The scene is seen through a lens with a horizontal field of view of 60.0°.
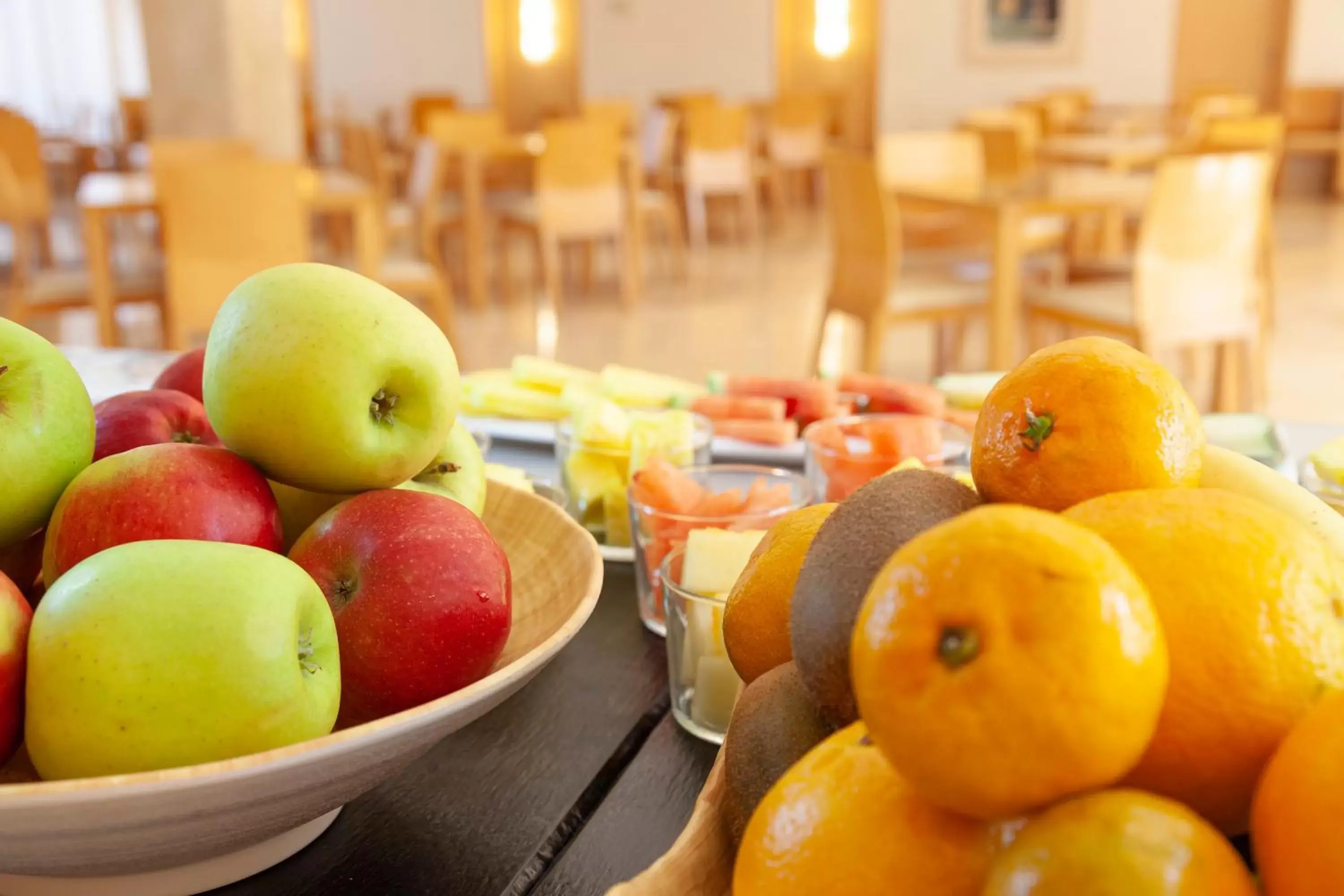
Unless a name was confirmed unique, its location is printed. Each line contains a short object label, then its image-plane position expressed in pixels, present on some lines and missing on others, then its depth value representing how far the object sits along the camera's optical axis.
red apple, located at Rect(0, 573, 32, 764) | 0.53
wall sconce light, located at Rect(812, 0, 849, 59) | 11.08
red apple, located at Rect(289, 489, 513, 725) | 0.61
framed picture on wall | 10.06
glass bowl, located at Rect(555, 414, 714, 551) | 1.07
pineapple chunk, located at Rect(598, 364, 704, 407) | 1.40
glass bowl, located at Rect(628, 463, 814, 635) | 0.87
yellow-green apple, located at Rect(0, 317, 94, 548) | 0.63
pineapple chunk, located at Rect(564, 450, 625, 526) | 1.08
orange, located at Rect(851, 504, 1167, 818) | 0.33
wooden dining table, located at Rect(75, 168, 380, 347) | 3.72
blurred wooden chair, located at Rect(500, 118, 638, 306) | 5.72
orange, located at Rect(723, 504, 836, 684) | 0.56
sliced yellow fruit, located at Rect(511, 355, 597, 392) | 1.46
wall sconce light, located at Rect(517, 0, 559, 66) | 11.20
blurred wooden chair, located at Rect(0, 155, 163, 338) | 3.79
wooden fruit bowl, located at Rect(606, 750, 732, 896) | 0.42
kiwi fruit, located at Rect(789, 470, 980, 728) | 0.42
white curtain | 10.86
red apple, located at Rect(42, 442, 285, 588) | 0.62
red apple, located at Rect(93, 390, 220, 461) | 0.74
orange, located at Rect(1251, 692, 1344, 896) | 0.33
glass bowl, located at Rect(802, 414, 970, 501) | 1.03
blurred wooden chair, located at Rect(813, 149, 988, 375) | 3.70
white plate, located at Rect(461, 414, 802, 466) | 1.30
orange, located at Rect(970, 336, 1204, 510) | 0.48
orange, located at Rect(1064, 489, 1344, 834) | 0.38
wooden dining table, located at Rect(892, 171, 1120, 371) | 3.51
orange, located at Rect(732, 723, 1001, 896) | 0.36
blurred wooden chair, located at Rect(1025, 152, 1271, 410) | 3.33
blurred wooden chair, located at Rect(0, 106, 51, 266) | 6.13
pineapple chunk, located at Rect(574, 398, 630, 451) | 1.09
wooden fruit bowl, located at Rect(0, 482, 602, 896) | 0.46
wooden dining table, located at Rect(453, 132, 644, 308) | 5.89
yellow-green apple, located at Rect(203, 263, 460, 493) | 0.65
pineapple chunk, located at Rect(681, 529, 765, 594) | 0.75
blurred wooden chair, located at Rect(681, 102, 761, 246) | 7.37
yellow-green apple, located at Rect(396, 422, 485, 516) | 0.78
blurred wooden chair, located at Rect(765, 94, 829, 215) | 8.56
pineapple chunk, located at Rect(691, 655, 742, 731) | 0.72
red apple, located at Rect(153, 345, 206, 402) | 0.87
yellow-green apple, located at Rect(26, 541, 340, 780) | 0.51
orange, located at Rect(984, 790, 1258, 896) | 0.32
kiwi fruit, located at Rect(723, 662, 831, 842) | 0.46
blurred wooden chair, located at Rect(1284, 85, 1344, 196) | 10.12
